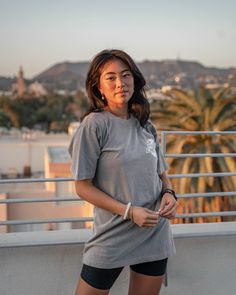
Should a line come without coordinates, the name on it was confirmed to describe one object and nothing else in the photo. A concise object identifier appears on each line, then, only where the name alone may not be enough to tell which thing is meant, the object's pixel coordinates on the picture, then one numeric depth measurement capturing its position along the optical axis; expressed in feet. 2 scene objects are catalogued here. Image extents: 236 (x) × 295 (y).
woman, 6.59
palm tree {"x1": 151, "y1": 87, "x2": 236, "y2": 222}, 30.50
